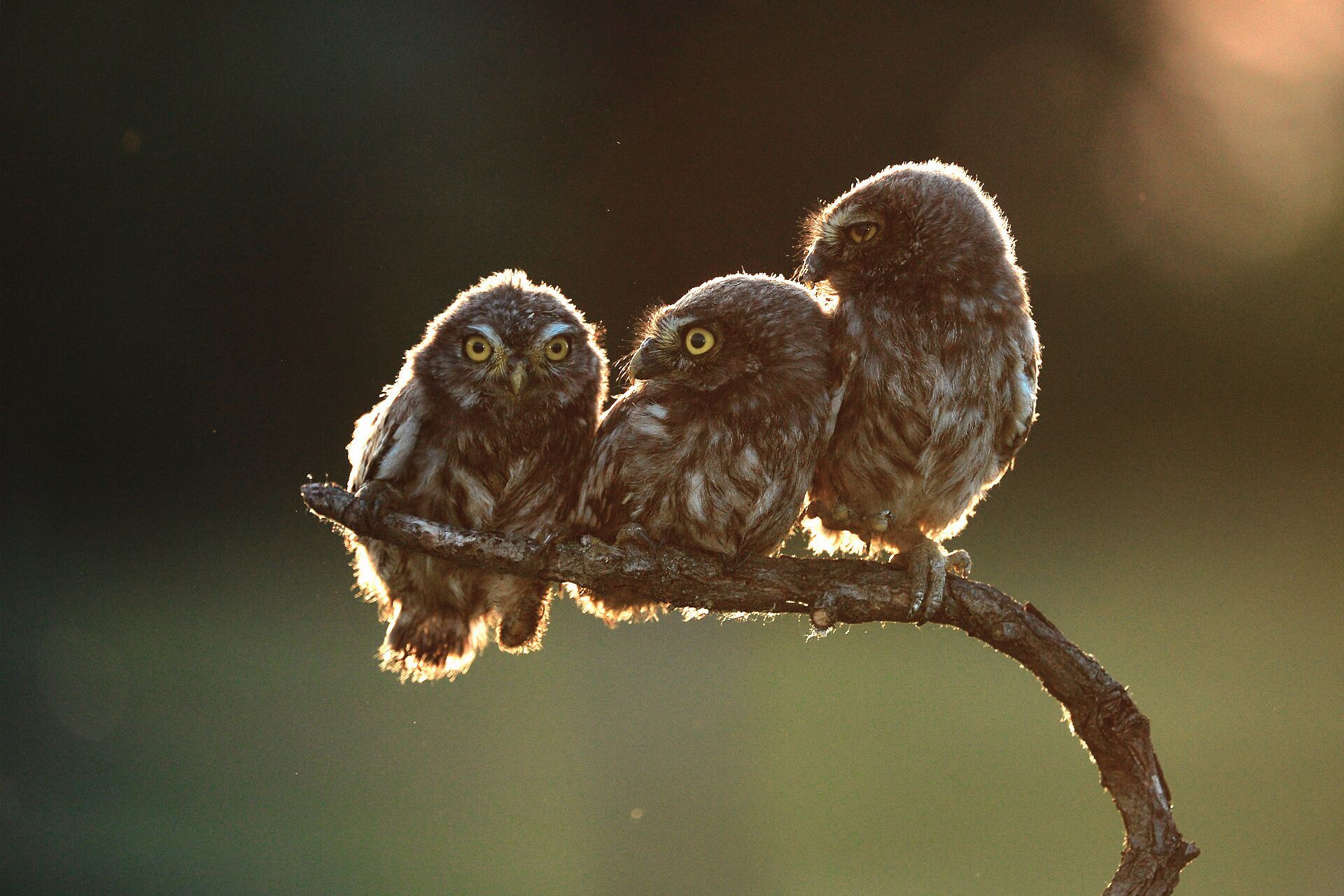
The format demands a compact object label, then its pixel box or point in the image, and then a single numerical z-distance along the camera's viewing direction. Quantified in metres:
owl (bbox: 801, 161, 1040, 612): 5.00
